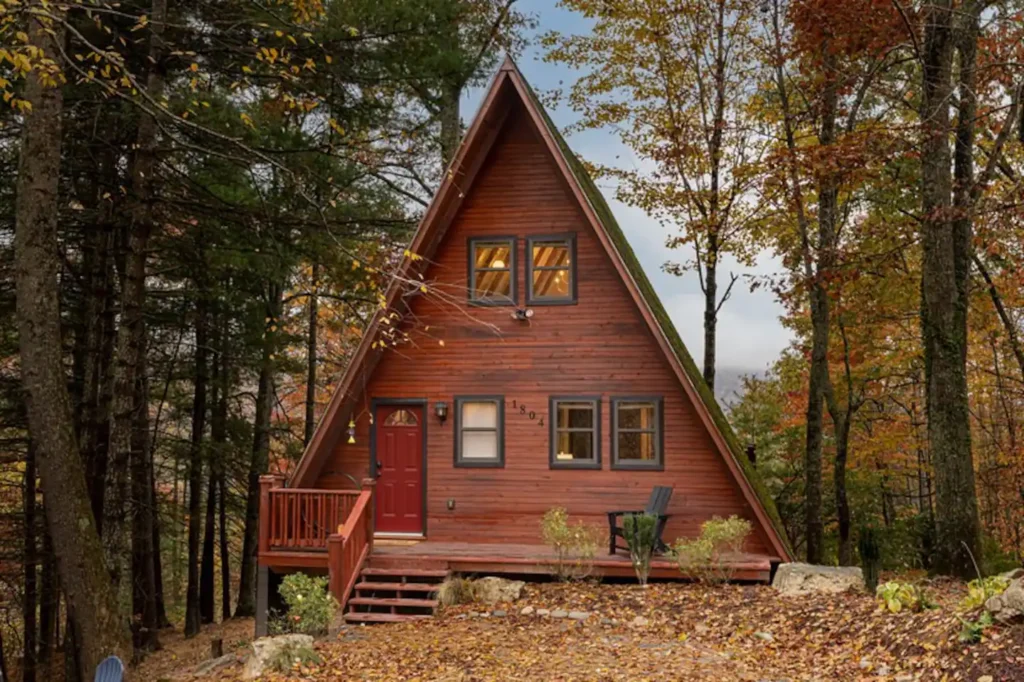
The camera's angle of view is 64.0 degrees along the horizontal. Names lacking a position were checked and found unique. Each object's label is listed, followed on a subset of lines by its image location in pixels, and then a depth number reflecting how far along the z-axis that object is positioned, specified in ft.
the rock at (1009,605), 23.31
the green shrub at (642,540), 40.29
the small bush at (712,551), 39.99
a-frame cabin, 44.65
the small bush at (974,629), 23.08
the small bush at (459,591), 39.86
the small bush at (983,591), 24.52
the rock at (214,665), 32.17
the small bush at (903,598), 28.40
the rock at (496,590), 39.42
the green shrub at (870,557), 34.19
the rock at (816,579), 36.75
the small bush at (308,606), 35.24
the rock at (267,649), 29.01
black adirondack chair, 42.47
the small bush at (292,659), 29.19
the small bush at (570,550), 40.93
